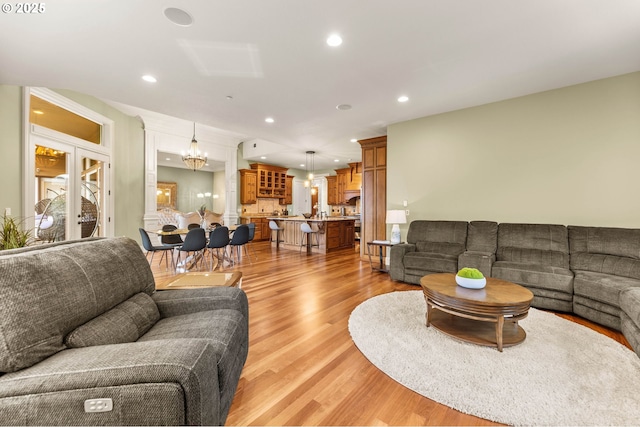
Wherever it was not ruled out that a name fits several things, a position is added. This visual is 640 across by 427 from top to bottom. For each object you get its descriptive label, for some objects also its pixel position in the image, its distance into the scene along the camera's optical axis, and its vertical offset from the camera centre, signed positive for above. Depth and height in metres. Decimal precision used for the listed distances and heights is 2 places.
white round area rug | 1.58 -1.14
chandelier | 6.03 +1.21
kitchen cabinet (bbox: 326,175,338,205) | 11.02 +0.96
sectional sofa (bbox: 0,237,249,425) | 0.89 -0.57
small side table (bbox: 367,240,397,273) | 4.66 -0.90
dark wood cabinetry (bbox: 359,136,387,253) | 5.77 +0.56
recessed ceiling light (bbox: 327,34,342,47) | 2.57 +1.70
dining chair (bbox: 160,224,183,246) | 5.12 -0.57
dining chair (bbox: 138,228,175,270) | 4.93 -0.63
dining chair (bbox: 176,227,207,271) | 4.77 -0.55
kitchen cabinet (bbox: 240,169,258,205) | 9.17 +0.89
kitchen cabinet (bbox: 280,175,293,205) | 10.97 +0.85
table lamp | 4.57 -0.11
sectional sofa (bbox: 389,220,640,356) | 2.62 -0.60
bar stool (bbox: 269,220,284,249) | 7.65 -0.47
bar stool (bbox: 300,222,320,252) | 7.04 -0.58
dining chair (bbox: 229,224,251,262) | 5.48 -0.51
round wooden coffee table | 2.19 -0.80
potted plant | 2.68 -0.31
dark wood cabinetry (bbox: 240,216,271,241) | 9.31 -0.51
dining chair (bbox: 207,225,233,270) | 5.07 -0.52
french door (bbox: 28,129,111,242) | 4.18 +0.37
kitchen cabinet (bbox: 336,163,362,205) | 9.77 +1.12
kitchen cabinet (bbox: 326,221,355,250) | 7.21 -0.61
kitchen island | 7.16 -0.59
